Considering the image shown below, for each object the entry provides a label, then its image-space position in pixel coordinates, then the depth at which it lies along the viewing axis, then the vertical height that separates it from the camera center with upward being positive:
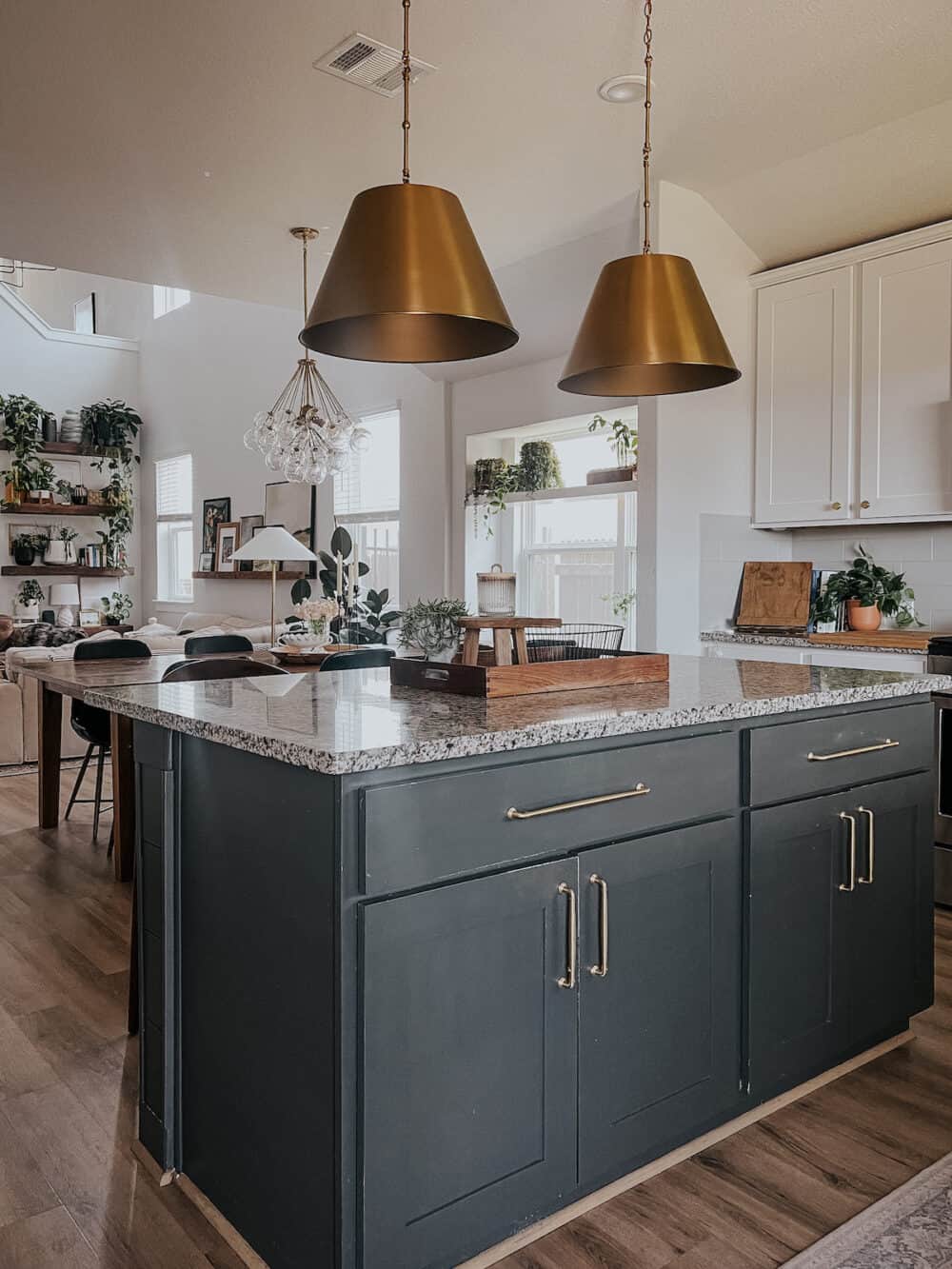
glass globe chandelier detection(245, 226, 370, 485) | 5.50 +0.84
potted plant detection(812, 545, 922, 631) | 4.27 -0.02
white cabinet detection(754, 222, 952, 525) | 3.92 +0.86
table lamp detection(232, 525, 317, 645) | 5.29 +0.22
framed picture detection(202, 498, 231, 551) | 9.27 +0.67
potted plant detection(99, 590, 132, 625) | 10.79 -0.20
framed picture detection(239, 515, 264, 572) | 8.74 +0.52
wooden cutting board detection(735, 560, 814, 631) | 4.48 -0.02
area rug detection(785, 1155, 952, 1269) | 1.70 -1.14
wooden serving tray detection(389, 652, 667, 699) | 1.98 -0.18
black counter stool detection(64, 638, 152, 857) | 4.43 -0.57
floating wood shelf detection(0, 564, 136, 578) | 10.16 +0.17
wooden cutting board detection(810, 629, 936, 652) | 3.84 -0.19
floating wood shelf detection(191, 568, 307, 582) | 8.17 +0.10
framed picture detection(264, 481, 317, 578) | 8.05 +0.67
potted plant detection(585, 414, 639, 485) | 5.18 +0.73
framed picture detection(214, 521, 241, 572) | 9.06 +0.40
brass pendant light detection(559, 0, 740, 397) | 2.01 +0.55
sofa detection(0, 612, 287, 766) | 5.98 -0.78
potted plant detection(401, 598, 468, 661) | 2.20 -0.09
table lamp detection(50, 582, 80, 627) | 10.37 -0.09
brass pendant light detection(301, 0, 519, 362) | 1.63 +0.54
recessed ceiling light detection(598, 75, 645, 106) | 3.29 +1.69
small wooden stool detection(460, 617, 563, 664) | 2.05 -0.10
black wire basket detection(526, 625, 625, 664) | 2.27 -0.14
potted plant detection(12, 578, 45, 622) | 10.16 -0.14
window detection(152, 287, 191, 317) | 10.20 +3.02
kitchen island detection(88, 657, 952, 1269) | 1.48 -0.61
